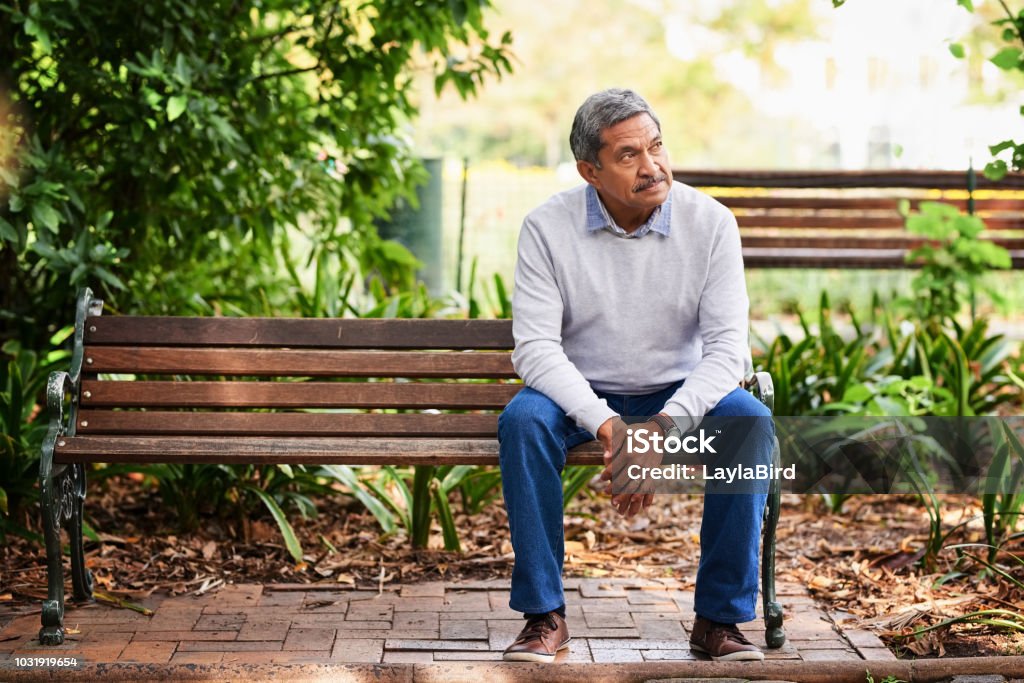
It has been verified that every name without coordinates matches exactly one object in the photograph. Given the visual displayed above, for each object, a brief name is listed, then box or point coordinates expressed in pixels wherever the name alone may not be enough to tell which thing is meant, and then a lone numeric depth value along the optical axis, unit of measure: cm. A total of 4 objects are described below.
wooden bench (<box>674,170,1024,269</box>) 1384
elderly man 614
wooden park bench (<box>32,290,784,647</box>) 730
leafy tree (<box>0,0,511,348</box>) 832
